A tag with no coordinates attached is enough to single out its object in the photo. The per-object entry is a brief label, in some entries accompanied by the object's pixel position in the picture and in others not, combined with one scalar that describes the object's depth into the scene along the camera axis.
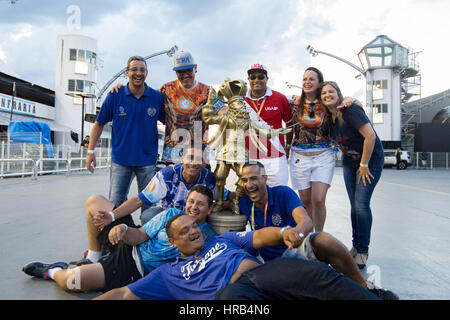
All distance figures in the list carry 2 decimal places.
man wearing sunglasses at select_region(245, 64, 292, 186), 3.65
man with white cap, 3.86
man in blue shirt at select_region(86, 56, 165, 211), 4.05
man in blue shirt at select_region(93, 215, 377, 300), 1.96
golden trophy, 3.18
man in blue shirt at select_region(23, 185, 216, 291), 2.79
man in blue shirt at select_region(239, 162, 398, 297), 2.41
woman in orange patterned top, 3.60
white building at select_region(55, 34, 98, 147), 27.69
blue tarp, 15.33
